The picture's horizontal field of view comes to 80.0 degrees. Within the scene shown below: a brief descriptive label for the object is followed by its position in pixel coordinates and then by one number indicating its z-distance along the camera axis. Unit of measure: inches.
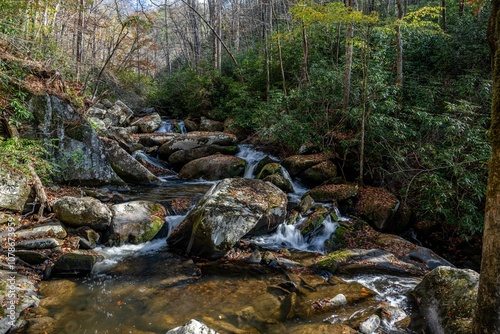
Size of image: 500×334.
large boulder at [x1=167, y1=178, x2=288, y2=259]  244.1
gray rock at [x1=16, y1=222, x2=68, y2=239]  226.4
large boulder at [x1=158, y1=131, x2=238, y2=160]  510.6
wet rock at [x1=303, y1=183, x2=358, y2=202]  335.9
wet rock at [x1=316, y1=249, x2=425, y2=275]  233.0
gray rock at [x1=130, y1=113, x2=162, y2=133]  665.0
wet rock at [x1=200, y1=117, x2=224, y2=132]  640.3
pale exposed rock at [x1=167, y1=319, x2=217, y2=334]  127.6
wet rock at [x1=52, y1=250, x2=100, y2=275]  207.9
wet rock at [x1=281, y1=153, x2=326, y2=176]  396.5
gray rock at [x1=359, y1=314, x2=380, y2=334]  158.2
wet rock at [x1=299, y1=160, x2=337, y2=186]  378.6
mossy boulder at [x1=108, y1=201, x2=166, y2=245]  262.8
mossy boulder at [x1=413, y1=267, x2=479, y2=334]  143.7
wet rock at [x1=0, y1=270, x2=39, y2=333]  152.5
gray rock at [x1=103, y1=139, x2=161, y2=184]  394.9
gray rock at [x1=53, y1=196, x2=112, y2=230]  252.8
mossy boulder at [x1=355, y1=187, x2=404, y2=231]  308.8
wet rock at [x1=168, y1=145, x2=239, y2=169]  497.7
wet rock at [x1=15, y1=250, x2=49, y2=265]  210.5
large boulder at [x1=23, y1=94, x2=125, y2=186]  327.6
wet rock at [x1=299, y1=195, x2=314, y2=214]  318.4
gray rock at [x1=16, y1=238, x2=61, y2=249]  217.9
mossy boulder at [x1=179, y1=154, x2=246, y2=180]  443.2
